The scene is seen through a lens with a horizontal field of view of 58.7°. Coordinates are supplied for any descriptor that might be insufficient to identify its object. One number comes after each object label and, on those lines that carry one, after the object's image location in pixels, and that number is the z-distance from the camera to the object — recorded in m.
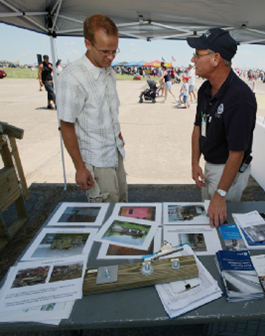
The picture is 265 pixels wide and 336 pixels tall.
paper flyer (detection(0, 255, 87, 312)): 0.98
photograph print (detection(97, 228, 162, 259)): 1.20
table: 0.90
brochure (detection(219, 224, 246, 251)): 1.26
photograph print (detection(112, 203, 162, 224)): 1.54
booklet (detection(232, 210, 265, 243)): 1.32
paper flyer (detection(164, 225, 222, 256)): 1.24
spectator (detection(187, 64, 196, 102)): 9.96
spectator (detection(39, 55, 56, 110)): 8.42
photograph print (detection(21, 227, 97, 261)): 1.23
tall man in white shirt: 1.51
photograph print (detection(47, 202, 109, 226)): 1.49
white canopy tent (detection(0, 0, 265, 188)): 2.58
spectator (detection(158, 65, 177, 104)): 10.81
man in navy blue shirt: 1.39
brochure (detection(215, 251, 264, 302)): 0.97
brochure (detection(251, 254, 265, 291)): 1.04
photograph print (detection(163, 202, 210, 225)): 1.47
